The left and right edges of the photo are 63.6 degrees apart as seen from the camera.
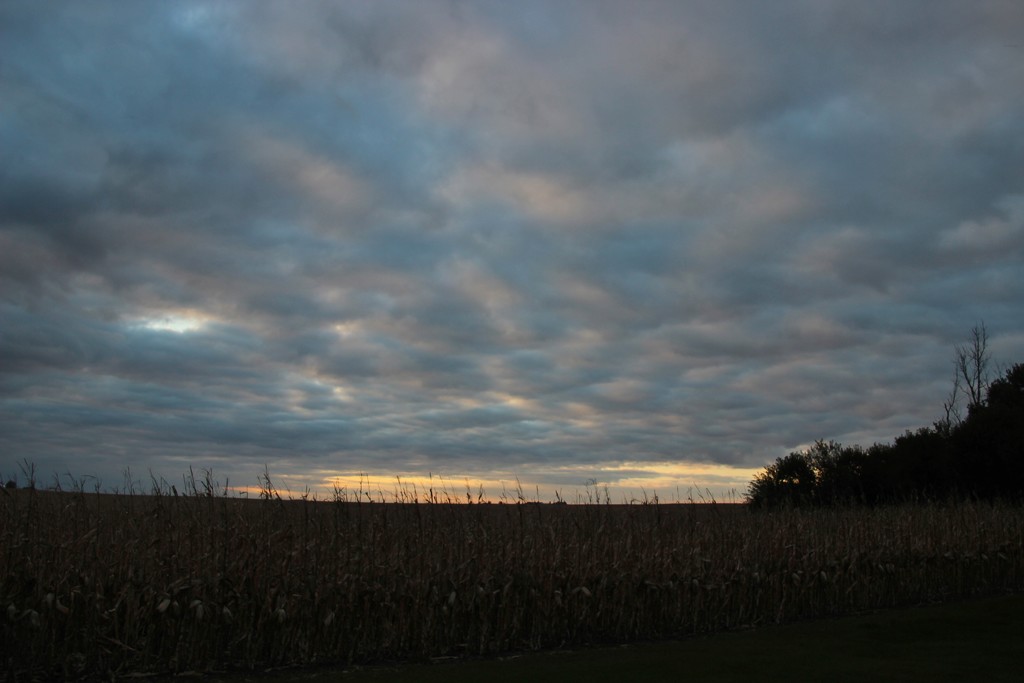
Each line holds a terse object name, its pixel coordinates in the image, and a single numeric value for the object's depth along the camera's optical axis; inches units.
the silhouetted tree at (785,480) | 1675.7
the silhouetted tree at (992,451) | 1440.7
